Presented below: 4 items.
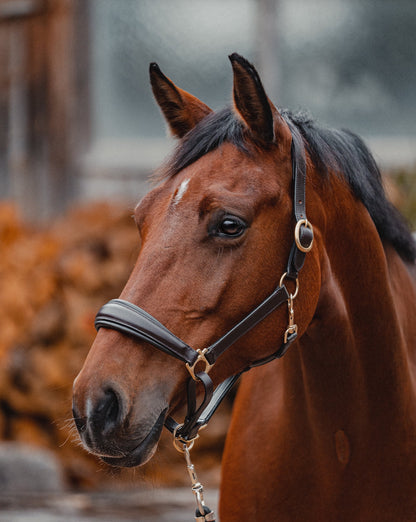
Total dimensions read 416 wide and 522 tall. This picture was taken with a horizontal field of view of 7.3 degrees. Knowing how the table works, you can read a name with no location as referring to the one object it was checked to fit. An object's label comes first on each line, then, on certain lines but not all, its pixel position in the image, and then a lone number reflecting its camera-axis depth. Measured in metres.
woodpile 9.89
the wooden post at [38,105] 11.87
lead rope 5.08
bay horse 4.99
